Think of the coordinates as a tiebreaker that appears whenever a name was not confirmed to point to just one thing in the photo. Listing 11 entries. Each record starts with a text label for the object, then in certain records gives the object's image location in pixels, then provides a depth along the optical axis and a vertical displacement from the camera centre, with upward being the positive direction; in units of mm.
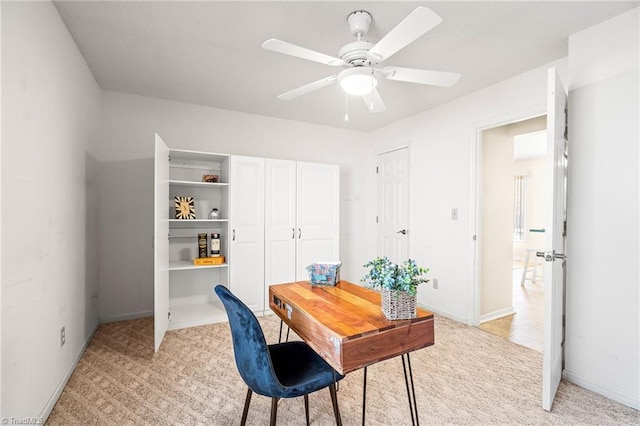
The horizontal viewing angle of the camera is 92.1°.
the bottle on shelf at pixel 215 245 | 3618 -423
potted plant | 1434 -367
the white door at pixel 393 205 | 4141 +76
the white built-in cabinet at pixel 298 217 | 3730 -94
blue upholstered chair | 1329 -764
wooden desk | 1276 -534
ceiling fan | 1629 +869
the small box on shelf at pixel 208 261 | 3412 -582
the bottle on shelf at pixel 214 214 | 3611 -59
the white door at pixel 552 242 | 1871 -194
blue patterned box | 2059 -430
